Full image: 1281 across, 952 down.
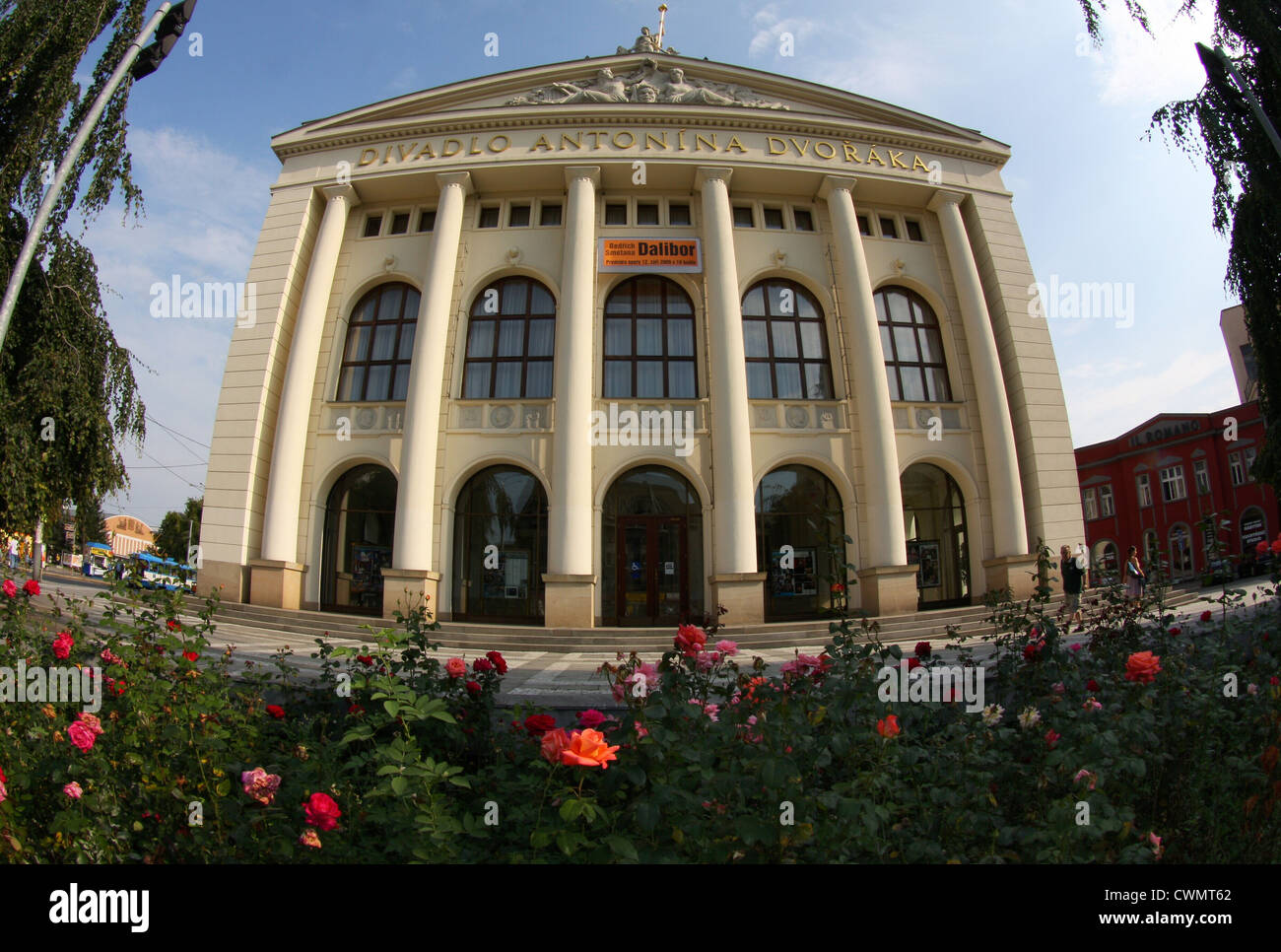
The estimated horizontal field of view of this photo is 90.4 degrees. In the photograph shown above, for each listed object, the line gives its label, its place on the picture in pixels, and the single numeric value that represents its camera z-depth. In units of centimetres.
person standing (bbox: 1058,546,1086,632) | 1232
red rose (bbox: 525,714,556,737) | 259
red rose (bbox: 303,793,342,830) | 213
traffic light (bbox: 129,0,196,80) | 784
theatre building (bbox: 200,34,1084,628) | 1608
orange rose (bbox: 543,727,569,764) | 201
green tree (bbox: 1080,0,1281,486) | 828
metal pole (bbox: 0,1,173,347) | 714
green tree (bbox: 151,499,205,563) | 6238
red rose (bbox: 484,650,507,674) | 414
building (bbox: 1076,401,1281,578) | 3172
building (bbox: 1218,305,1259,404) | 3851
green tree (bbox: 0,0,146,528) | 855
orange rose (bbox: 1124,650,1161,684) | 308
